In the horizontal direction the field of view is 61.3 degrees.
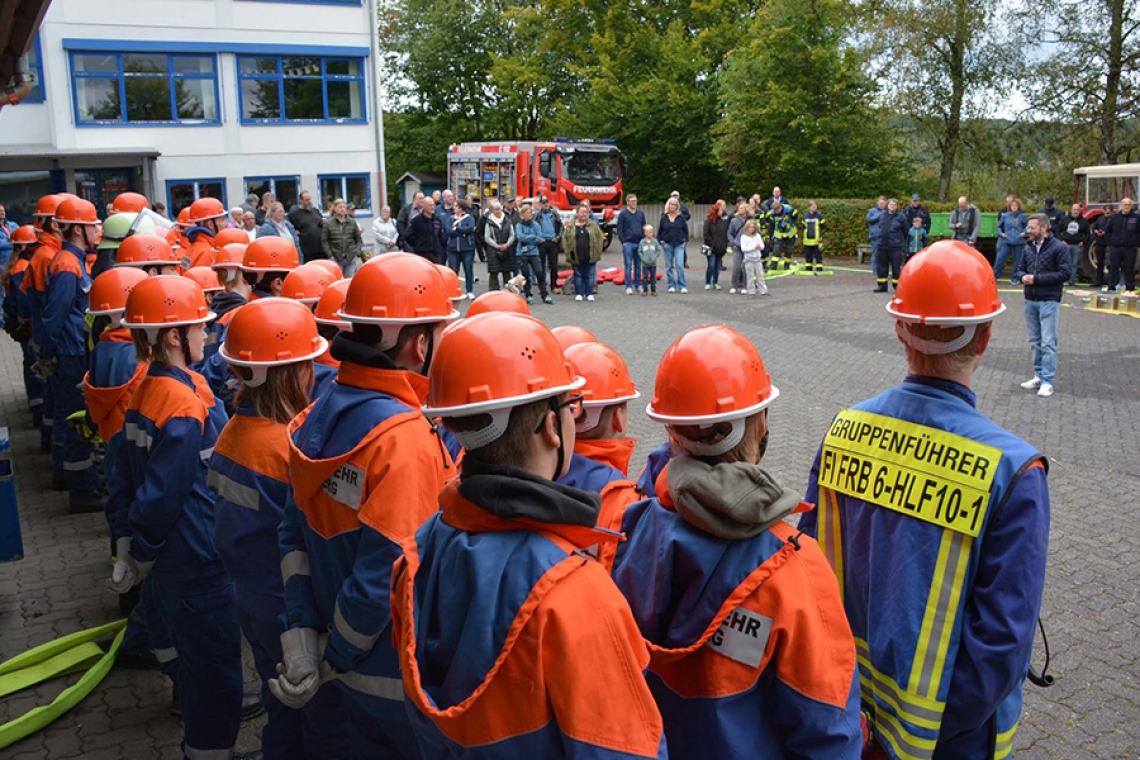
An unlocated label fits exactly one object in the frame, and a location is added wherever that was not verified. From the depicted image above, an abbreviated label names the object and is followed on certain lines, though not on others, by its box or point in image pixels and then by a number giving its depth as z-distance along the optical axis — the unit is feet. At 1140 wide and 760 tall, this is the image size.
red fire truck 102.17
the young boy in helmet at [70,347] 26.40
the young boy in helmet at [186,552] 13.53
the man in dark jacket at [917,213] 68.90
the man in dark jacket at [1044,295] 36.91
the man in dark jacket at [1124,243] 64.75
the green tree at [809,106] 107.55
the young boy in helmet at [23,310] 32.22
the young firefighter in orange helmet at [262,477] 11.83
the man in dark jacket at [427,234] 61.72
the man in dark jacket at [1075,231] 69.87
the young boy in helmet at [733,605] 6.85
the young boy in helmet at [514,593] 5.92
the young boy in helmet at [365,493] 9.14
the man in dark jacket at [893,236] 66.90
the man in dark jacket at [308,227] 59.88
